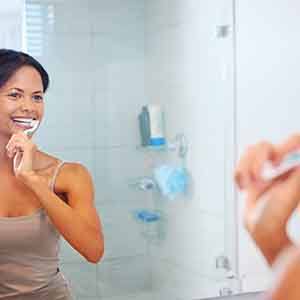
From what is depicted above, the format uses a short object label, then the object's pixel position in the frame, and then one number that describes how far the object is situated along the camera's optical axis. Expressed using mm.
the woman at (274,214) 727
